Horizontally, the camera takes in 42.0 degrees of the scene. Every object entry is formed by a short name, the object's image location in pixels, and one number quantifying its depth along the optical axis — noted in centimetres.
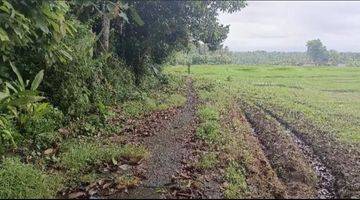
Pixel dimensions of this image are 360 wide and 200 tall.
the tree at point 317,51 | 13262
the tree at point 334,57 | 12031
